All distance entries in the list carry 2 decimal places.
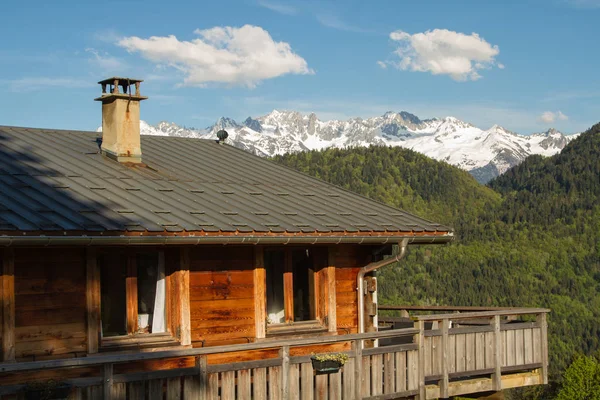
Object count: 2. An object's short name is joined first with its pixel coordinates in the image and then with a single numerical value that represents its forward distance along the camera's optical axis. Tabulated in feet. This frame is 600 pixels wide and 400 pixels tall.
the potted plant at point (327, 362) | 41.37
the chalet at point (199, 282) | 38.60
